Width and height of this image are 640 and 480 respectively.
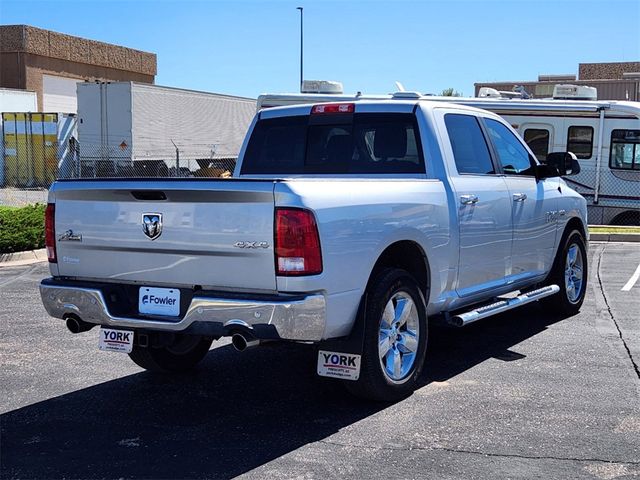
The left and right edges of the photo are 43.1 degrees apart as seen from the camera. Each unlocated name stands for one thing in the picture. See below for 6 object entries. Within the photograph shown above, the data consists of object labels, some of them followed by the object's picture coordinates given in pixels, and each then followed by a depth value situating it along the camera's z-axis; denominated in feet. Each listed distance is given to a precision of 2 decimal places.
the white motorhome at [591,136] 57.82
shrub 42.06
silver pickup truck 15.28
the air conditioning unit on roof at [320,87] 58.90
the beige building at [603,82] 92.89
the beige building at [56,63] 147.54
